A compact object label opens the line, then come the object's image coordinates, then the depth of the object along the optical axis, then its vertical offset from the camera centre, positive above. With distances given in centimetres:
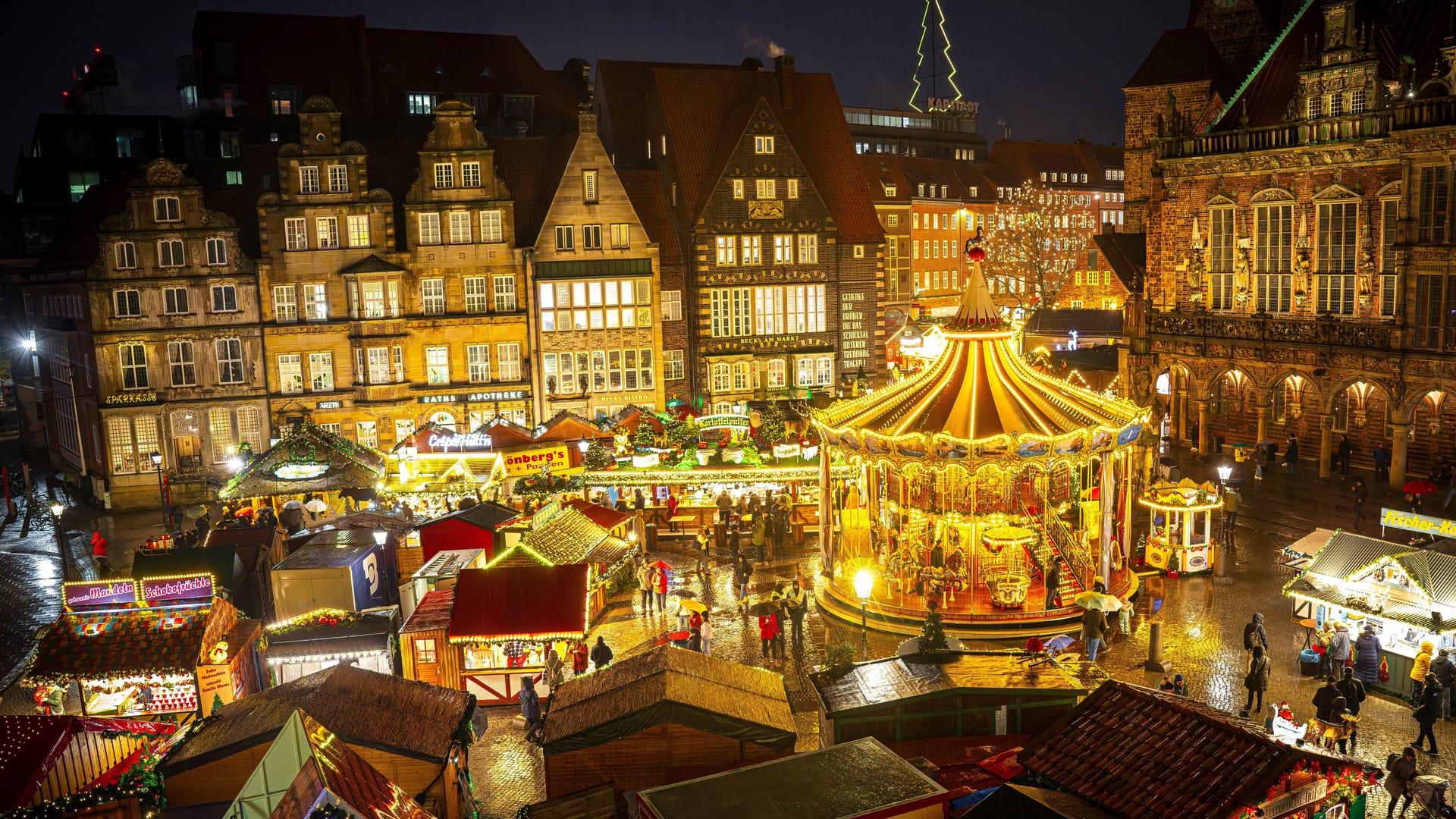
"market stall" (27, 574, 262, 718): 1795 -495
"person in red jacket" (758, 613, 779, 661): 2148 -595
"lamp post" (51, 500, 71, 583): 3222 -587
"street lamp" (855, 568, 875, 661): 2159 -528
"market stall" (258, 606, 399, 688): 1945 -539
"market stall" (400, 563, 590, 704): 1995 -542
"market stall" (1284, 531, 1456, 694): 1902 -537
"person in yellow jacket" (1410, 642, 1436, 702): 1833 -605
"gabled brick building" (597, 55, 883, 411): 4456 +234
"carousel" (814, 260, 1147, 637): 2288 -423
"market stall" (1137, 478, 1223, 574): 2614 -542
